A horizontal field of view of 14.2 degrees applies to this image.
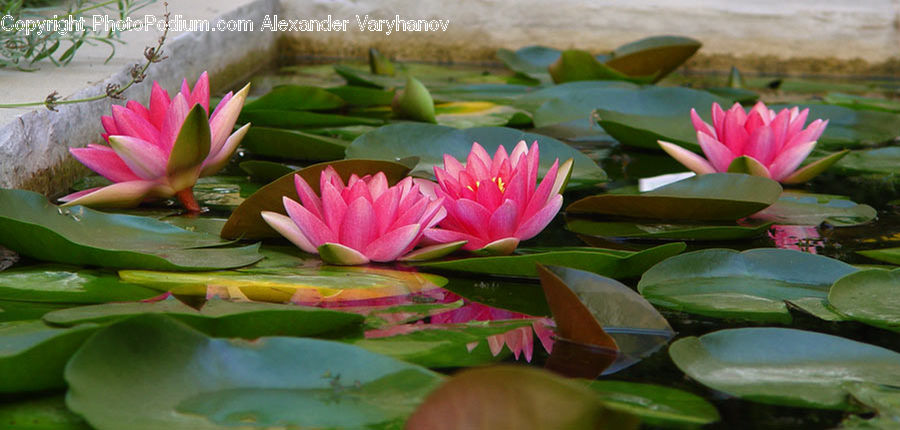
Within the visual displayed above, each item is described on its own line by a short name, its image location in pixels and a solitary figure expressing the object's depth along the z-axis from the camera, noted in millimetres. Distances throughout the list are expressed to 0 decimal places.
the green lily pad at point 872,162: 2631
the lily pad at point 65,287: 2193
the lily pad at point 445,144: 2534
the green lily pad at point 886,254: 2317
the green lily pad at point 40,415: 2043
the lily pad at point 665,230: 2354
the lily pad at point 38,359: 2066
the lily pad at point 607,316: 2148
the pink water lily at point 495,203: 2282
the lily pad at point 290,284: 2208
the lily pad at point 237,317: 2125
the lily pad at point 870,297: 2198
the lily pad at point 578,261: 2256
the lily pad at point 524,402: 1993
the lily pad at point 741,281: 2225
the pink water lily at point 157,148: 2354
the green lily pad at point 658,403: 2068
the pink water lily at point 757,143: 2498
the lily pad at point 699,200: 2385
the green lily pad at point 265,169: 2460
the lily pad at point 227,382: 2049
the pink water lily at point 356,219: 2258
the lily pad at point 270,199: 2306
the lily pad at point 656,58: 3391
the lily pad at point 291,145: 2543
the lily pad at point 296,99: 2709
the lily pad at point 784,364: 2102
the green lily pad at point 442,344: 2127
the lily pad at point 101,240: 2239
